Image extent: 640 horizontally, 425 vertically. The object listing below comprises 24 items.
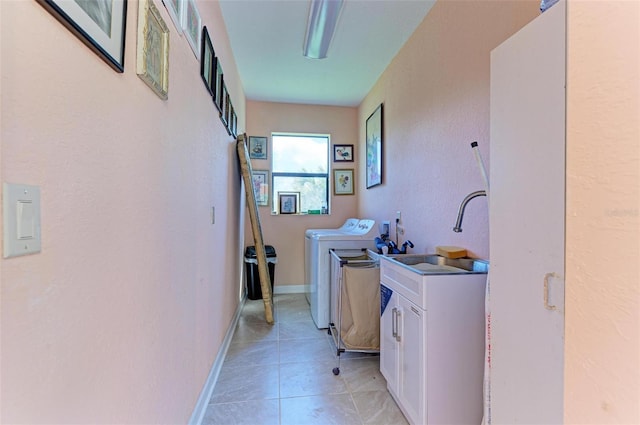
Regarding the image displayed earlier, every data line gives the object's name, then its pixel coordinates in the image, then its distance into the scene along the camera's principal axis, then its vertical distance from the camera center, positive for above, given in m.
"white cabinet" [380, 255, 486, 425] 1.42 -0.69
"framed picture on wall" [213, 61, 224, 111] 2.00 +0.88
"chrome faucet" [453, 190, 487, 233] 1.43 -0.01
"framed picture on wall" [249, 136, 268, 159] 4.05 +0.88
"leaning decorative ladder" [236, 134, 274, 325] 3.02 -0.18
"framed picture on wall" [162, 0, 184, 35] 1.16 +0.82
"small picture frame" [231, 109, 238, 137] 2.82 +0.88
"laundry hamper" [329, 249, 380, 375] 2.30 -0.78
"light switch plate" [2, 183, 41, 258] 0.46 -0.02
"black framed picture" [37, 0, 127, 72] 0.57 +0.42
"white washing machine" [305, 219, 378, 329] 2.90 -0.51
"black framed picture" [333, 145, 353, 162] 4.25 +0.85
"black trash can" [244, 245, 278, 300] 3.72 -0.78
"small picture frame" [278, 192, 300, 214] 4.17 +0.11
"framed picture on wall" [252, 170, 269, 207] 4.07 +0.32
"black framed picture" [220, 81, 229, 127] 2.23 +0.85
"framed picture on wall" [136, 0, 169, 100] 0.89 +0.54
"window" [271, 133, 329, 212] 4.19 +0.62
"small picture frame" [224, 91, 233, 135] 2.41 +0.84
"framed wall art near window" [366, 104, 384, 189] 3.26 +0.77
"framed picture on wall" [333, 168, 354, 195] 4.25 +0.42
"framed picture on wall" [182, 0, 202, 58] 1.34 +0.93
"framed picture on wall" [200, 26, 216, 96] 1.66 +0.89
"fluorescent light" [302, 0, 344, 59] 1.96 +1.41
